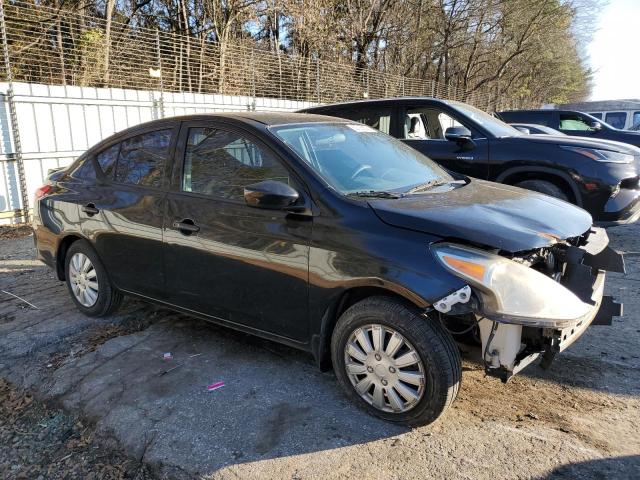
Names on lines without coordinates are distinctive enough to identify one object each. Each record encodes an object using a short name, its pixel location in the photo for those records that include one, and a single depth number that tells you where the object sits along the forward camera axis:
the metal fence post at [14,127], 7.63
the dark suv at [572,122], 11.70
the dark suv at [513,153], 5.64
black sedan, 2.55
